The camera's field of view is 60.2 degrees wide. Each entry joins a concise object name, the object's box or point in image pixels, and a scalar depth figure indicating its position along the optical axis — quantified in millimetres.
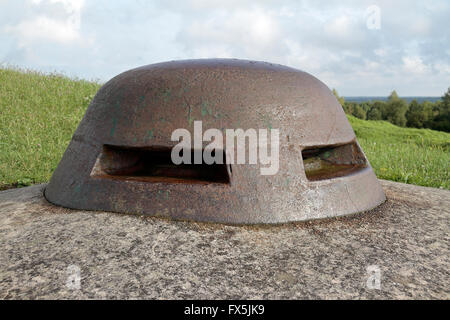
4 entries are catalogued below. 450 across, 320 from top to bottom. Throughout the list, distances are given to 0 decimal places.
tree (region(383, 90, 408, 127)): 47425
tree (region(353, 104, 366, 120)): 48603
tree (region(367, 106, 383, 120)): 51750
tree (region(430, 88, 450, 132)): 35450
